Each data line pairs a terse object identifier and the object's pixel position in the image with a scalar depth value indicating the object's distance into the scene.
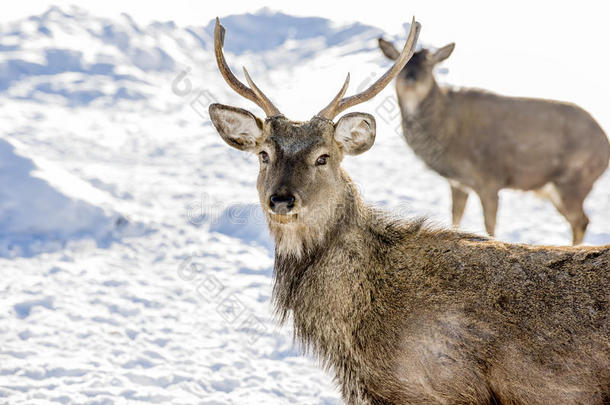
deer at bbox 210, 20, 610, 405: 6.10
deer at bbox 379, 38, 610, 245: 16.02
